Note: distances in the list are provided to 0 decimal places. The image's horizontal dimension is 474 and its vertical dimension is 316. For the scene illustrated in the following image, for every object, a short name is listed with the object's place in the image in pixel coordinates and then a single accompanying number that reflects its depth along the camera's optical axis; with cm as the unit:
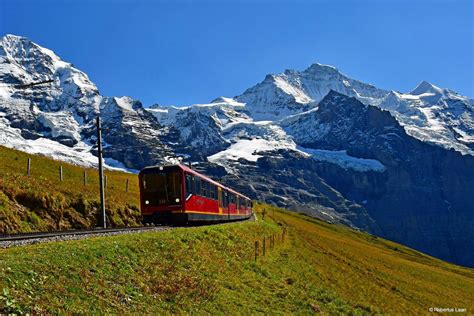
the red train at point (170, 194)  3638
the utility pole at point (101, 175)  3769
